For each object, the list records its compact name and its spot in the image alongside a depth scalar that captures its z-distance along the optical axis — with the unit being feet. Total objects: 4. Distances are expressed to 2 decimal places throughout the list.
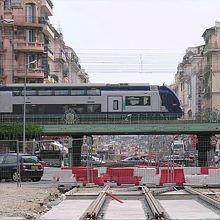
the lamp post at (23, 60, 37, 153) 186.66
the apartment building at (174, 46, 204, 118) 423.23
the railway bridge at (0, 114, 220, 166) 212.02
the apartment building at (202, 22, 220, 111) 357.20
